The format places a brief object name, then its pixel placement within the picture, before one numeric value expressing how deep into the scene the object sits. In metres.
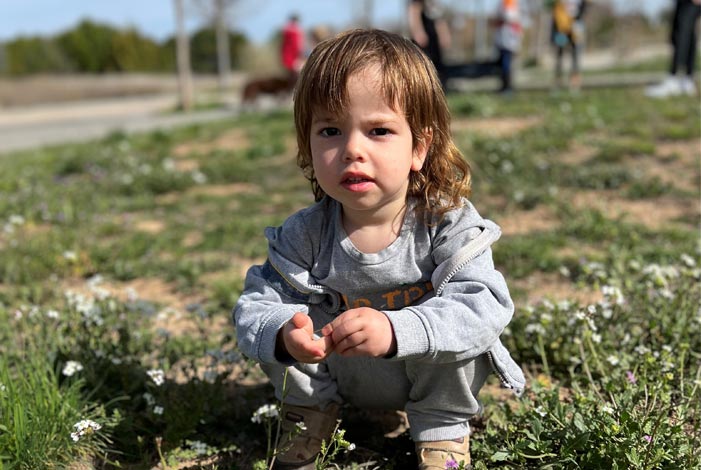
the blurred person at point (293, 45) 14.63
